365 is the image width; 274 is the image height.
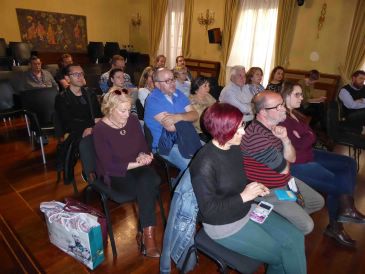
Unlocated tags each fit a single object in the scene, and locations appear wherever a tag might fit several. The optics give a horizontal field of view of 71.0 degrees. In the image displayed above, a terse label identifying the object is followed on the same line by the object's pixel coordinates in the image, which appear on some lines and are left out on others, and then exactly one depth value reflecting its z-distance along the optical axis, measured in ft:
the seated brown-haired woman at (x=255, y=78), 13.26
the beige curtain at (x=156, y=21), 26.99
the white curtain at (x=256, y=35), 20.25
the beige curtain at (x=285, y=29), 18.85
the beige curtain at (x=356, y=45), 16.55
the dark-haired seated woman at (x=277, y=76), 16.43
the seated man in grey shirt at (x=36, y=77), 14.49
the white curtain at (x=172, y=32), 26.25
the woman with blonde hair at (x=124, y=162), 6.31
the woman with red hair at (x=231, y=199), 4.28
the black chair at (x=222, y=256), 4.38
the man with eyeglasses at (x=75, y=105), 9.19
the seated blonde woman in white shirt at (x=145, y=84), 10.79
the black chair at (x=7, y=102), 12.17
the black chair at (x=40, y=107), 10.51
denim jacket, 4.48
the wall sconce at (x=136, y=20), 30.19
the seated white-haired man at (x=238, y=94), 11.76
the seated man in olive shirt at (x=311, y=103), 15.33
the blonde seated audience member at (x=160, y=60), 17.35
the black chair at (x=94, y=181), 6.10
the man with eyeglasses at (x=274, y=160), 5.47
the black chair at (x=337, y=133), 10.52
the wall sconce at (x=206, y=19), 23.51
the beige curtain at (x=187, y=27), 24.70
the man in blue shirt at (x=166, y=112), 7.88
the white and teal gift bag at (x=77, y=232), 5.66
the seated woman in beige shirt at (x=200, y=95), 10.19
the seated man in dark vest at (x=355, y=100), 12.60
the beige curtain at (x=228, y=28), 21.61
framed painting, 24.21
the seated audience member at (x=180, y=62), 18.61
